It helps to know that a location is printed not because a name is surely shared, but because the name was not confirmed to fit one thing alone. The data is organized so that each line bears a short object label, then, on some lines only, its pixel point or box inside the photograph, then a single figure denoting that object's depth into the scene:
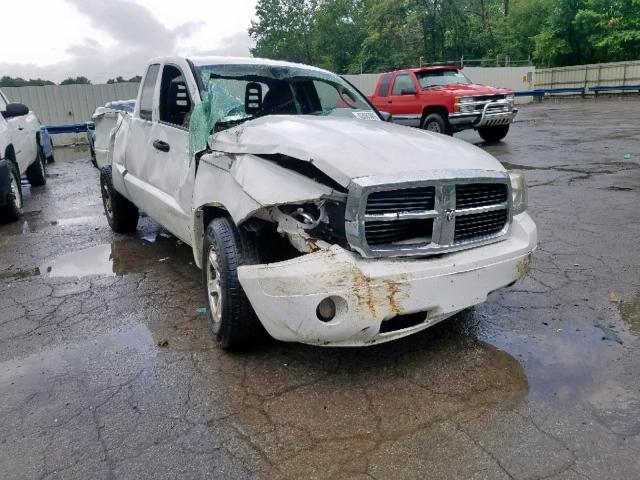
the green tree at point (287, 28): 66.62
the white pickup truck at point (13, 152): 6.94
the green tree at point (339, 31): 61.38
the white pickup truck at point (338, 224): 2.71
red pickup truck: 12.69
